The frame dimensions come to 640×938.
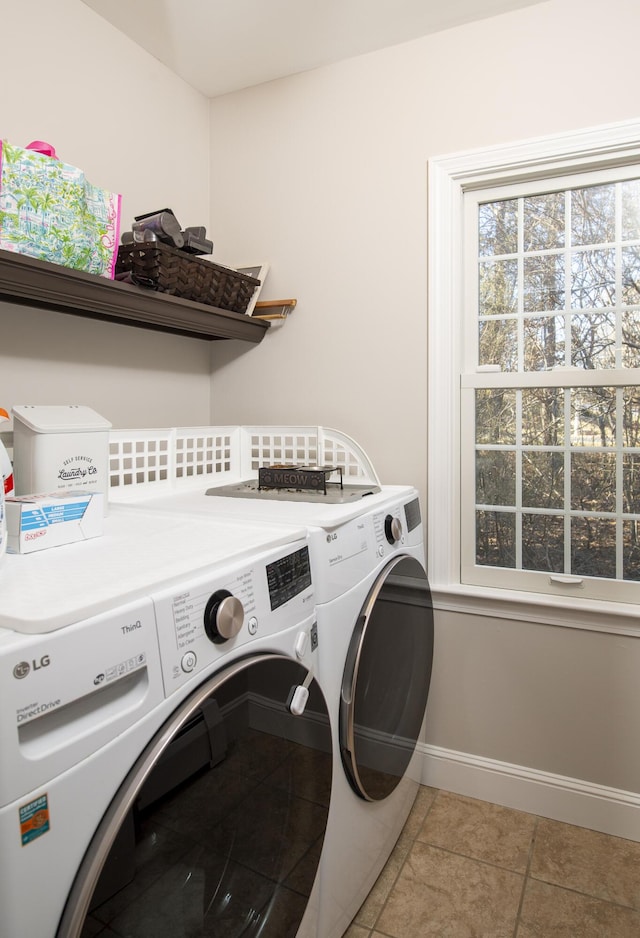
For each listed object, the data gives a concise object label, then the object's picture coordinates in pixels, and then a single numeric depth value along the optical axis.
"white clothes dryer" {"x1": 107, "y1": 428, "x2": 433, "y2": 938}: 1.18
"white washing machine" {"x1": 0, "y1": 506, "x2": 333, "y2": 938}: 0.58
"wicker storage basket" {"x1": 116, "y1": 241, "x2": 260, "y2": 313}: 1.63
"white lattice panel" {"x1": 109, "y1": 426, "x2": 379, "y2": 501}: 1.67
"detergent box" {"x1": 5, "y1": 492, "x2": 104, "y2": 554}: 0.94
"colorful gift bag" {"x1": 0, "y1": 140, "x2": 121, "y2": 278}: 1.24
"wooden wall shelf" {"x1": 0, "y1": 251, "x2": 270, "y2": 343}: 1.28
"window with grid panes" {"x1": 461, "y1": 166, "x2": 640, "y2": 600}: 1.75
